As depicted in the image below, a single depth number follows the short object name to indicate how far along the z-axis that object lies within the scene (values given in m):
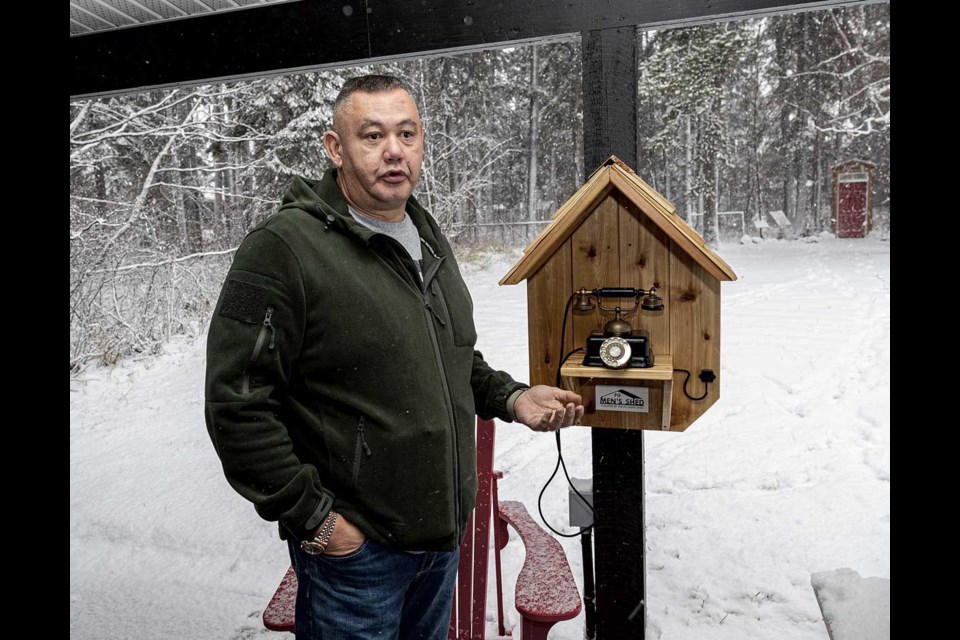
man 1.40
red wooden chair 1.84
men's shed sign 1.96
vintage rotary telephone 1.87
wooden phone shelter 1.91
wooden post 2.09
